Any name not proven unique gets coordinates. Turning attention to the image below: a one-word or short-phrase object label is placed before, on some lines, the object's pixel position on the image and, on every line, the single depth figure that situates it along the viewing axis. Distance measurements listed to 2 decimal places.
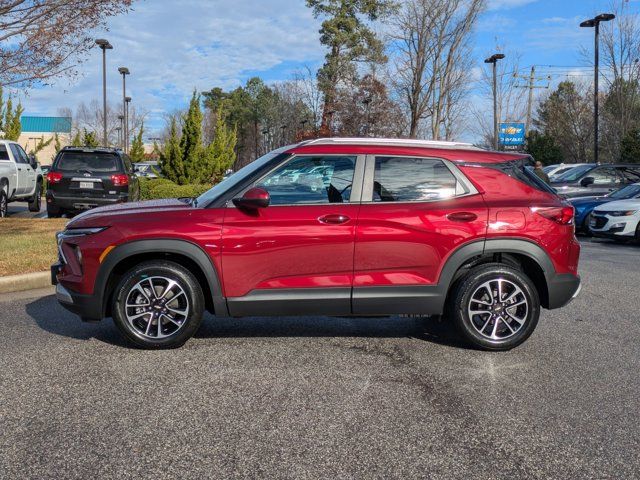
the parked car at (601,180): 17.77
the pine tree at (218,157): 21.66
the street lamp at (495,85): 35.28
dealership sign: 46.35
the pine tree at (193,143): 21.00
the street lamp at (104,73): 32.54
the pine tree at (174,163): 20.95
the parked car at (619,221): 13.16
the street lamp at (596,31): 24.59
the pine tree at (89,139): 31.67
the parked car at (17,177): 14.87
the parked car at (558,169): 21.23
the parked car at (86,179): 13.84
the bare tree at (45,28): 10.11
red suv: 4.96
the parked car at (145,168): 31.72
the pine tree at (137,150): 36.66
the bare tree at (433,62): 31.81
